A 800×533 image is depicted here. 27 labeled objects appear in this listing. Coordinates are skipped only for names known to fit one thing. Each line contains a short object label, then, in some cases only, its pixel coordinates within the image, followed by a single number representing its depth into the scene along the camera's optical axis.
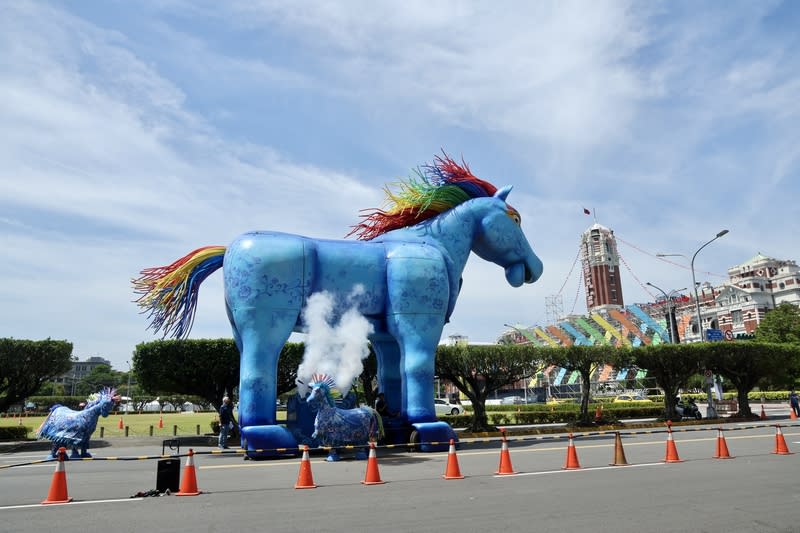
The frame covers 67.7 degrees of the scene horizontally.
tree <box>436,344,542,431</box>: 24.44
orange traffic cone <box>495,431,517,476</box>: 10.40
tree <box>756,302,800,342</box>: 56.73
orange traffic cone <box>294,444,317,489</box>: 8.97
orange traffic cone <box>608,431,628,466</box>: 11.61
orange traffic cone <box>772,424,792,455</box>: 13.39
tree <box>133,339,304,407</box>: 22.58
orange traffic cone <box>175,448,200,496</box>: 8.36
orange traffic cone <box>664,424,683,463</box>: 11.96
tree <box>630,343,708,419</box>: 27.98
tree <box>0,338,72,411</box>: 23.95
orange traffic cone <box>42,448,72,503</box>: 7.86
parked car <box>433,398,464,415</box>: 39.59
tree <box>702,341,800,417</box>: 28.45
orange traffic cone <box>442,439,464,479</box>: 9.78
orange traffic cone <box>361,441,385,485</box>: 9.29
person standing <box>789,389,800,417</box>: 29.75
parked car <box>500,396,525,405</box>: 61.84
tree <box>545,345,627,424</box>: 26.64
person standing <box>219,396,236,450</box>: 17.94
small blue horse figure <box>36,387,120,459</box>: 13.95
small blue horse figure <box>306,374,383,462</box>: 12.30
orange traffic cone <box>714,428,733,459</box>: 12.66
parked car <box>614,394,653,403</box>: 51.46
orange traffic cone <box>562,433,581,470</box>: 11.10
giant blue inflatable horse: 12.70
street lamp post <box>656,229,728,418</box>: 29.03
